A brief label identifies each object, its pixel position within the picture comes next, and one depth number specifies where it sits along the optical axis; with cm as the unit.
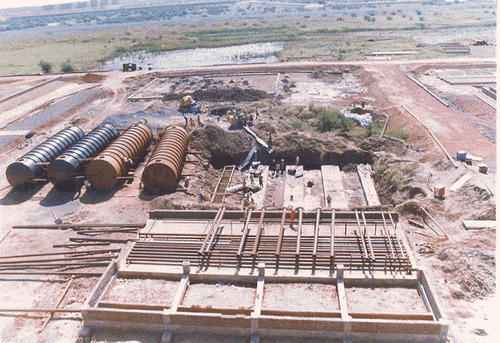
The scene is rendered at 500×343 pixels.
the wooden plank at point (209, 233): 1564
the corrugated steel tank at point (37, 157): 2302
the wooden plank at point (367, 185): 2330
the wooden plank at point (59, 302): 1349
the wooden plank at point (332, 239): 1490
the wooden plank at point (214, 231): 1584
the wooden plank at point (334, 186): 2339
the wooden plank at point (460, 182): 2084
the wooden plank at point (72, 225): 1922
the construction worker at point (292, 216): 1843
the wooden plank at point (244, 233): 1554
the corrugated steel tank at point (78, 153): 2264
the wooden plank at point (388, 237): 1506
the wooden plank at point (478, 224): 1741
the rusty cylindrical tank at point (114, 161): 2248
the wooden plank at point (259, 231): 1536
